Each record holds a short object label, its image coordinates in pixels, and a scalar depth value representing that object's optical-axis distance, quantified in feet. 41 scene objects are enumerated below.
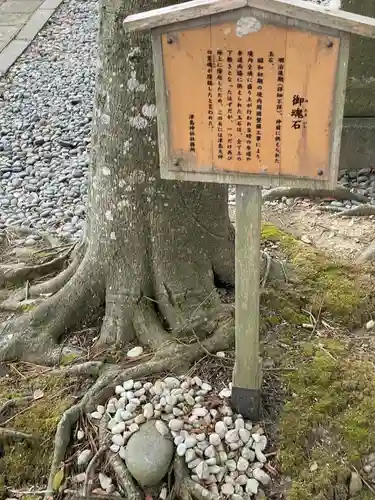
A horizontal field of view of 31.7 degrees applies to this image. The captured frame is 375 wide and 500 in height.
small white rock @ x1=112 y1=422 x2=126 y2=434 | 10.41
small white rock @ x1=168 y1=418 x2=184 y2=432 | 10.30
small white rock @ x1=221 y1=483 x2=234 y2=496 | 9.78
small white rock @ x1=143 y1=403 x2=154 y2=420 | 10.52
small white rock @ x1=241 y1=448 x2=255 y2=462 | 10.23
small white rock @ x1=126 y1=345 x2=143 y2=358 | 11.94
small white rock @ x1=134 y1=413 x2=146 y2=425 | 10.44
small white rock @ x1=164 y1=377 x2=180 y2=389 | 11.09
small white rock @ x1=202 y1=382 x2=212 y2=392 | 11.10
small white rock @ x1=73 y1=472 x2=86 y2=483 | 10.11
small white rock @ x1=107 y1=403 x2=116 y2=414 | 10.82
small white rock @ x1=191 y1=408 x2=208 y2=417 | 10.58
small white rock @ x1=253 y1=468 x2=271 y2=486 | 10.02
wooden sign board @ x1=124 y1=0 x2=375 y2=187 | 7.74
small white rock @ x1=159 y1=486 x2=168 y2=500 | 9.95
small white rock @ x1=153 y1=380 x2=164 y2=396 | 10.98
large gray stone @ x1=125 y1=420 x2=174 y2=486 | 9.89
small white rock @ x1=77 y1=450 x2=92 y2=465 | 10.32
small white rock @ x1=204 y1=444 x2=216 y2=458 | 10.07
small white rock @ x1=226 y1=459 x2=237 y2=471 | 10.07
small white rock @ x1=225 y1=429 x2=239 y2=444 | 10.31
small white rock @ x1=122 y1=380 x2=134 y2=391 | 11.10
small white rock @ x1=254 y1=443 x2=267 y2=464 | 10.25
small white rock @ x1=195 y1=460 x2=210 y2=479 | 9.89
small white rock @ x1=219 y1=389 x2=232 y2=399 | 11.01
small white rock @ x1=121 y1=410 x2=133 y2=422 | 10.59
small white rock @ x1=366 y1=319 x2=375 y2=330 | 13.01
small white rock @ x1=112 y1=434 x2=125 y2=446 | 10.28
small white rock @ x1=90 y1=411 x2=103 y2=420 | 10.80
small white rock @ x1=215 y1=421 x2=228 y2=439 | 10.39
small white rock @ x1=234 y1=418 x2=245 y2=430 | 10.53
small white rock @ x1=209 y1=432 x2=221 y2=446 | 10.19
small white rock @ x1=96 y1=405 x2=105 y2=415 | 10.88
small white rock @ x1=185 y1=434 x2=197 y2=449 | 10.11
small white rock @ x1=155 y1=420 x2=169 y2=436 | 10.23
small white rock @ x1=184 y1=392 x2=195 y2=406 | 10.82
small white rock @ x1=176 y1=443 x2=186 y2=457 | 10.02
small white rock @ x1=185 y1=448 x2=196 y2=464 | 10.02
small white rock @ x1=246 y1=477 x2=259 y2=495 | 9.87
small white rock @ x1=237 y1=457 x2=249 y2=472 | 10.08
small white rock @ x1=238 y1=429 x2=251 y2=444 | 10.42
